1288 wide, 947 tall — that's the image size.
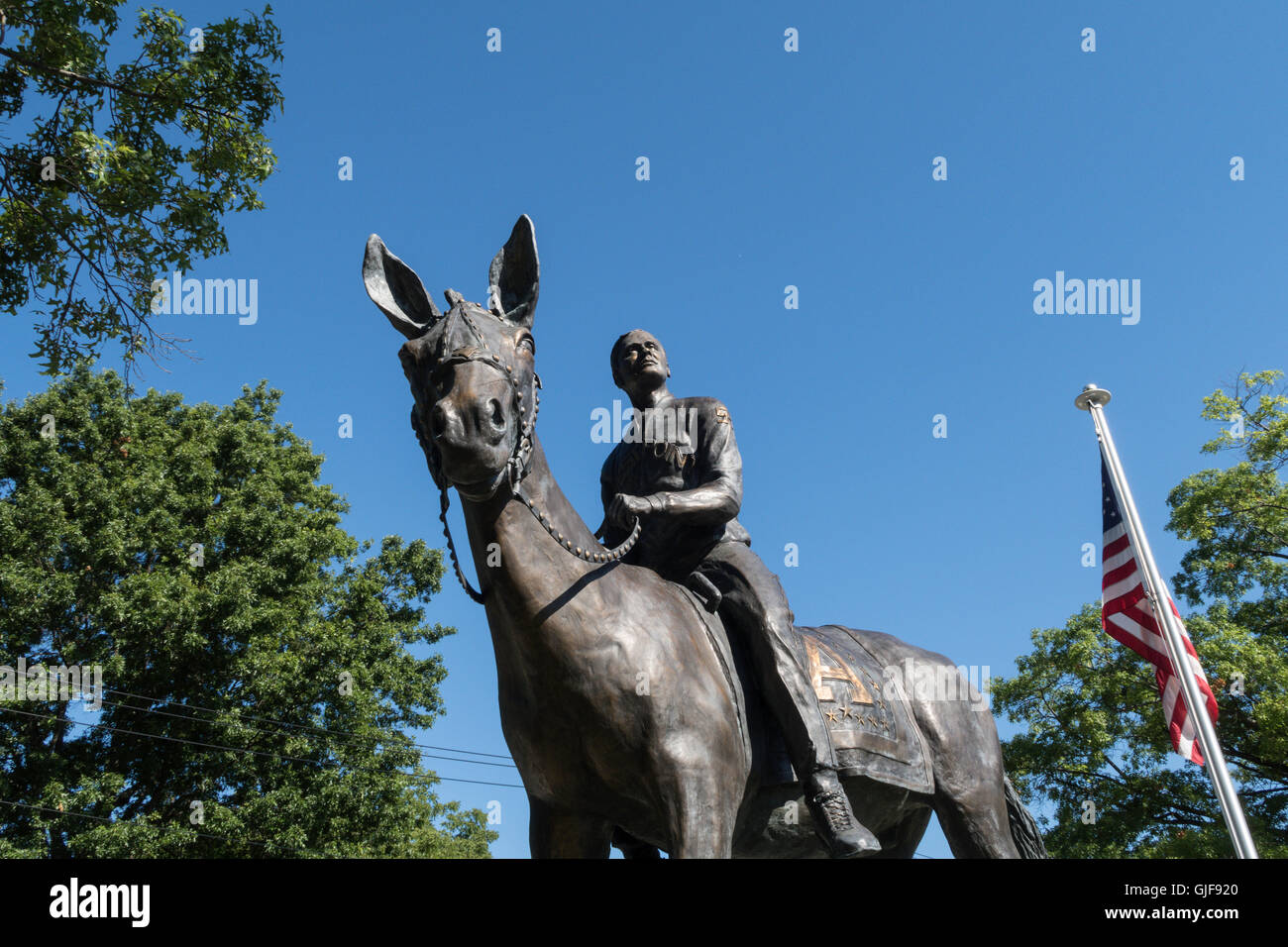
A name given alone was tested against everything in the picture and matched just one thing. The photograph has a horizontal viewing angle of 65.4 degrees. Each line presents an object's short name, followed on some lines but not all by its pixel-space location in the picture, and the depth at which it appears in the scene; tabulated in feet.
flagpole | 31.94
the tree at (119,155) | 31.60
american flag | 35.22
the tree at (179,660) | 54.80
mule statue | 13.56
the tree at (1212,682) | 68.64
